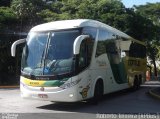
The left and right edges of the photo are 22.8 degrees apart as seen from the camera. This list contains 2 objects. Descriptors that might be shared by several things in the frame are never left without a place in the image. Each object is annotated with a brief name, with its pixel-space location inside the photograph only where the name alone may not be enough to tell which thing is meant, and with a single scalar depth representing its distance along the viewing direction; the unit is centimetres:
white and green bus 1380
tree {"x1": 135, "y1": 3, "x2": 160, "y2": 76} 4781
